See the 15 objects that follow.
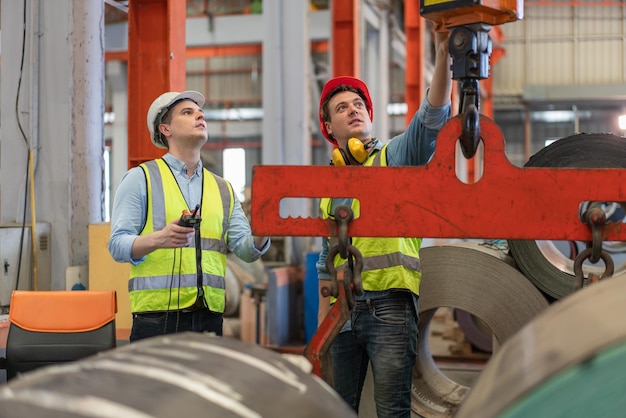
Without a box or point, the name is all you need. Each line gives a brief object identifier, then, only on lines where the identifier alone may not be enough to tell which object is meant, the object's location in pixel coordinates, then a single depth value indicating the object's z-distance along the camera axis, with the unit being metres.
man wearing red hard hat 2.71
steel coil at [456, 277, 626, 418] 1.23
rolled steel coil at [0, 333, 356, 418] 1.30
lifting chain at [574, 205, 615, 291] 1.91
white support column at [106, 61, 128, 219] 15.53
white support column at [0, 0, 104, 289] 5.35
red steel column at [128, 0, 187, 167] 5.22
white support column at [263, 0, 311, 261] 8.32
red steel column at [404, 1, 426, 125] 11.97
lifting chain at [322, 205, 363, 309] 1.96
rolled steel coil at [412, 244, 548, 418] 4.10
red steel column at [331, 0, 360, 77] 9.08
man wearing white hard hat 2.88
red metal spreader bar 1.95
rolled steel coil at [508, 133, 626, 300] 4.02
